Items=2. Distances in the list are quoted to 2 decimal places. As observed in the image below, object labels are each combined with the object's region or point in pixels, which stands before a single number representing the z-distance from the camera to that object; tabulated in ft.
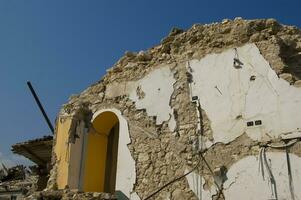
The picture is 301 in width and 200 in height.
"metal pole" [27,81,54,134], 31.70
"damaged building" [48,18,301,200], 18.78
